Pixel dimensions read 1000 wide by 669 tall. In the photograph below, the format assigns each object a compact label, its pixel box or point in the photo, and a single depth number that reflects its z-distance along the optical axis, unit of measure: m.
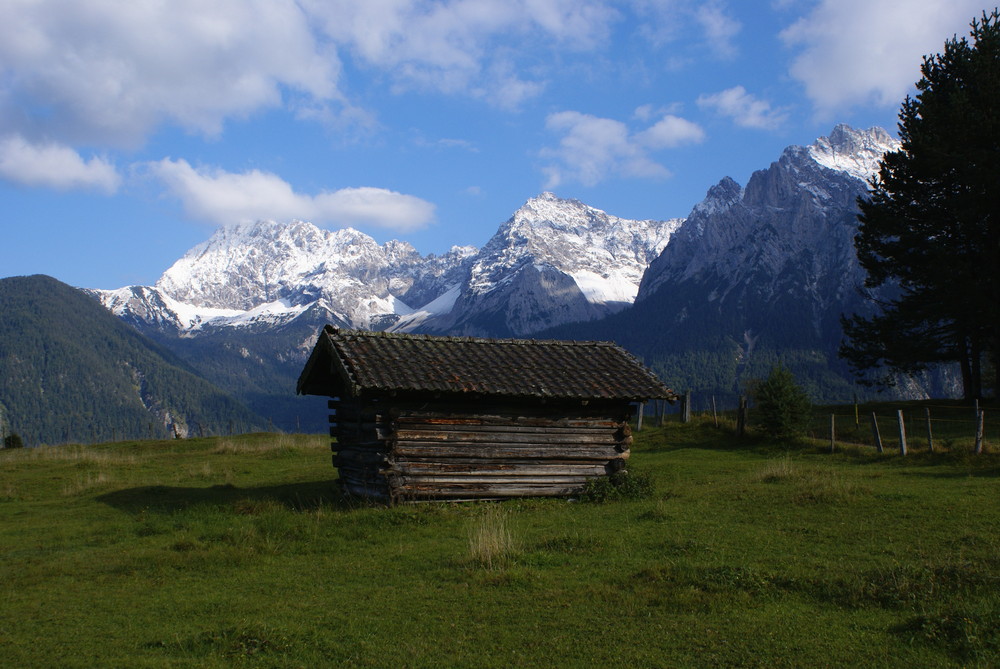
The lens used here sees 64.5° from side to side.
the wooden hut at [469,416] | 21.09
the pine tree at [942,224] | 39.22
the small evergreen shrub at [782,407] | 33.50
